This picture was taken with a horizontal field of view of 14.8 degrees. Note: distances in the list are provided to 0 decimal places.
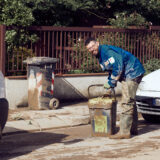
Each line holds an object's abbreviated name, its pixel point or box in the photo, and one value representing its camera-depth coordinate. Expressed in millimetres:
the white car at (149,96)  11383
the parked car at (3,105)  8280
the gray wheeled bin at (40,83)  13714
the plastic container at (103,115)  10427
